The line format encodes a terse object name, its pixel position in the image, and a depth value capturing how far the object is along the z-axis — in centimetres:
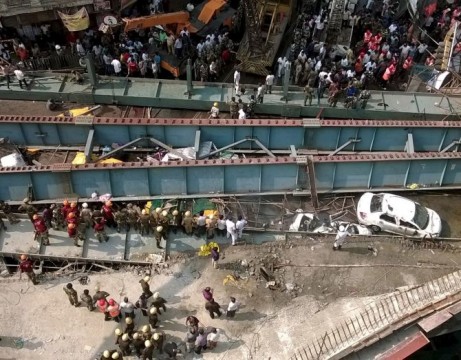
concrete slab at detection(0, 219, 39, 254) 1877
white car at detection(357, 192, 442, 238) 1961
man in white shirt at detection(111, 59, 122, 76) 2409
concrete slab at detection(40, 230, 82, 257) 1872
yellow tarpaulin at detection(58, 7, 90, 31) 2500
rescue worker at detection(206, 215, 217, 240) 1862
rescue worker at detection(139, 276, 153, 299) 1684
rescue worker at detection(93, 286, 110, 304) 1677
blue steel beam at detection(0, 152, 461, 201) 1928
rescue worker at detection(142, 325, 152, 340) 1551
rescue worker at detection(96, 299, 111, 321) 1661
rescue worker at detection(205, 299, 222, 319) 1677
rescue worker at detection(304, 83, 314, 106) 2320
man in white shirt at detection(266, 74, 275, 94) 2317
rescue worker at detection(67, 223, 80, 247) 1809
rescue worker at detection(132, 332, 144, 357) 1549
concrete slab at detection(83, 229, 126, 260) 1880
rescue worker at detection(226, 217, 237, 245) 1850
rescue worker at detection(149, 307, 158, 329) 1630
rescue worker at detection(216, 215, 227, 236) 1875
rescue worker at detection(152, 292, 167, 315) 1647
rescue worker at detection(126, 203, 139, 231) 1845
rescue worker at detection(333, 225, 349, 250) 1847
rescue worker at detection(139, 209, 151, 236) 1838
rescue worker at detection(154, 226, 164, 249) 1830
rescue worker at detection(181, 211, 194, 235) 1833
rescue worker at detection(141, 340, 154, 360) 1533
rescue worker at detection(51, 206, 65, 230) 1866
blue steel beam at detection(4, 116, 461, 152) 2114
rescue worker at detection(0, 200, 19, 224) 1866
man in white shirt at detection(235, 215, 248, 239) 1848
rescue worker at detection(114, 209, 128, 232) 1847
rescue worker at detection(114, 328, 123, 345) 1553
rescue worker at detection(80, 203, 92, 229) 1841
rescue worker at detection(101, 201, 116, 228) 1867
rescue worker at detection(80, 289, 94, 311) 1676
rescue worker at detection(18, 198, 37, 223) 1830
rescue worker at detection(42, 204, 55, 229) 1853
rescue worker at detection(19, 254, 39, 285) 1725
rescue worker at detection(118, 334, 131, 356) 1552
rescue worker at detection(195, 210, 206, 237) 1858
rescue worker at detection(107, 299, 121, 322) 1649
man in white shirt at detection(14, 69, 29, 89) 2300
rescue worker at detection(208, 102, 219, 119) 2291
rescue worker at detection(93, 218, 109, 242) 1830
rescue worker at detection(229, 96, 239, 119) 2245
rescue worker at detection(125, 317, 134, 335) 1582
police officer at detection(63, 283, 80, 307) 1675
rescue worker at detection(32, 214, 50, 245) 1794
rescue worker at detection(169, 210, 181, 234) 1869
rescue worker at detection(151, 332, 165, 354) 1559
